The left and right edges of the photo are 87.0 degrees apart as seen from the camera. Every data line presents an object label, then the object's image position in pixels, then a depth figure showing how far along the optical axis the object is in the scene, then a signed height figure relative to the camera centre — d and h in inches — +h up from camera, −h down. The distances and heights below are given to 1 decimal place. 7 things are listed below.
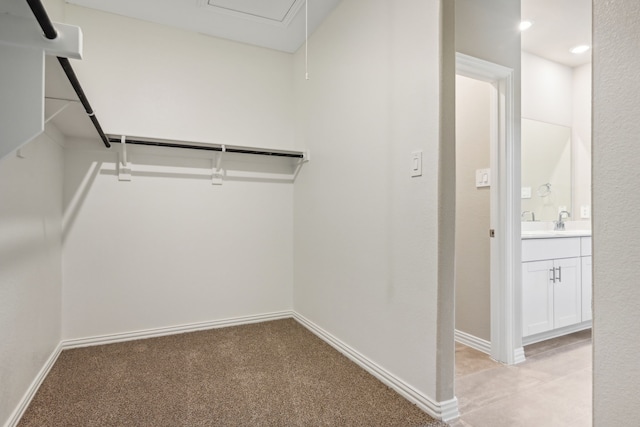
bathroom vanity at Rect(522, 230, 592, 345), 92.9 -20.1
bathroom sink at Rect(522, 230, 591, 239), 92.5 -5.6
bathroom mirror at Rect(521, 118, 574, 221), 123.5 +17.7
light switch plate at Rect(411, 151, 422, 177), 63.9 +10.0
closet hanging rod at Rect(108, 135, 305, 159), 92.2 +20.2
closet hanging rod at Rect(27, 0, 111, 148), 31.7 +19.6
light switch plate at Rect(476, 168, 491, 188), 90.7 +10.4
